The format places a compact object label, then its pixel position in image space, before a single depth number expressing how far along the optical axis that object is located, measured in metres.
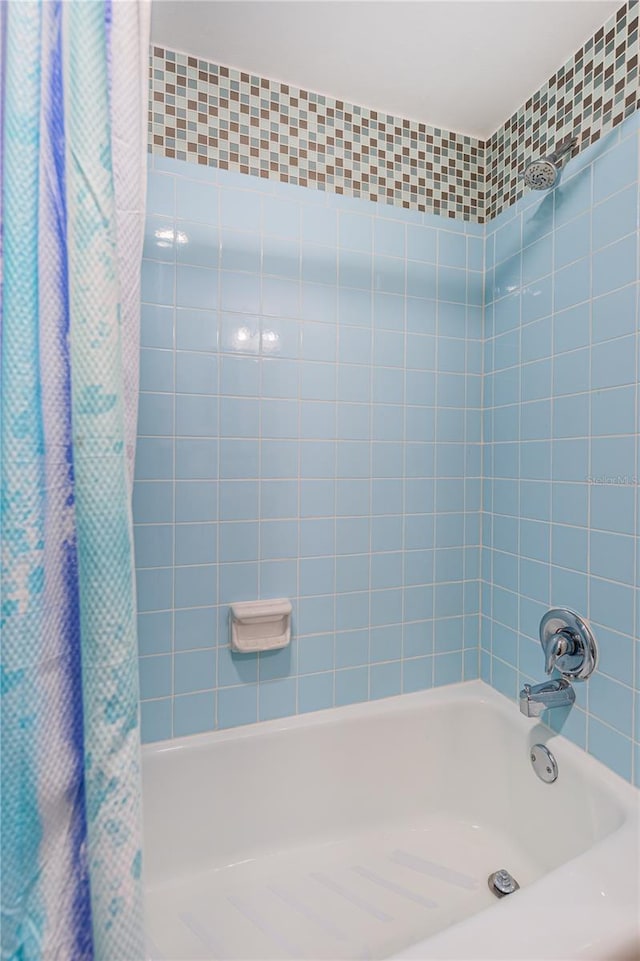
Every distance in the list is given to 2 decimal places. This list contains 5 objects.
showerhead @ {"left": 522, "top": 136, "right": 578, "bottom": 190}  1.20
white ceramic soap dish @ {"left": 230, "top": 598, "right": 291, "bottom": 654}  1.29
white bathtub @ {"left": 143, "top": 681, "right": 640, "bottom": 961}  1.09
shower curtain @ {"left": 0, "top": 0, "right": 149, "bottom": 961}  0.50
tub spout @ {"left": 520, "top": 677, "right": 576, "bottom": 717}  1.13
